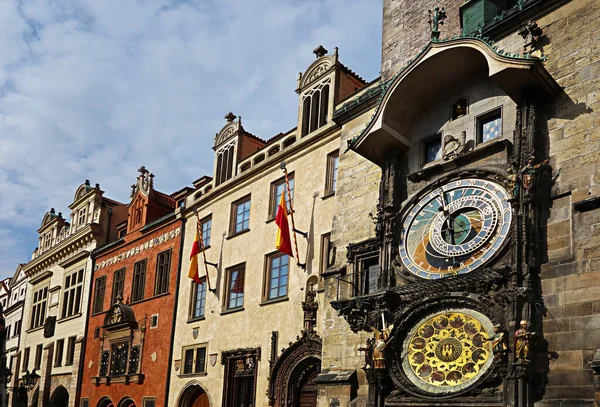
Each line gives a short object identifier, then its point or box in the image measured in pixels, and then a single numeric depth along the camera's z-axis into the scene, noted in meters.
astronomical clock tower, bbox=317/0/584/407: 12.23
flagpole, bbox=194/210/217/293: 24.67
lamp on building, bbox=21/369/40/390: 32.91
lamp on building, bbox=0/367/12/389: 41.25
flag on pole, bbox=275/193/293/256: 20.25
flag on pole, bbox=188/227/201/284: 24.91
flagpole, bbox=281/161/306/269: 20.27
